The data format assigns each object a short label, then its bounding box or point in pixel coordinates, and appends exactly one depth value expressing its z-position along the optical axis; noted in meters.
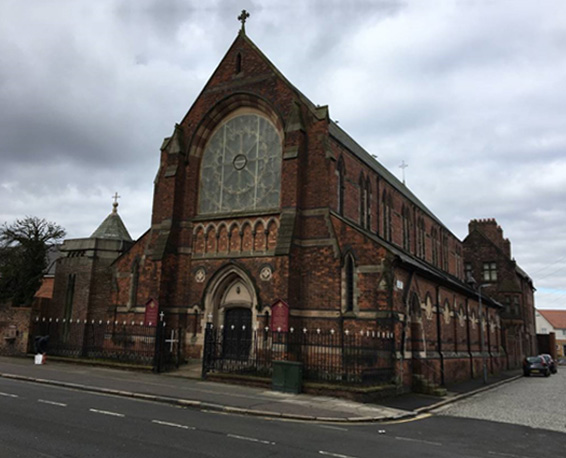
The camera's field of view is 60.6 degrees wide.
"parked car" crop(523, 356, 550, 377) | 35.94
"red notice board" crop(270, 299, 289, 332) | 18.55
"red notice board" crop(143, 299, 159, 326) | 21.45
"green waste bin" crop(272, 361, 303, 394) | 15.82
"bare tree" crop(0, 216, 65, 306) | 32.41
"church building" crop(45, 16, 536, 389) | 18.91
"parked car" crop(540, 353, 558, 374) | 40.00
